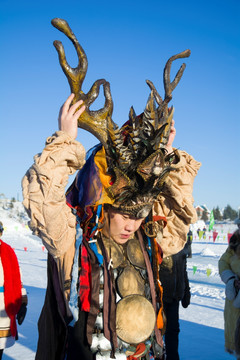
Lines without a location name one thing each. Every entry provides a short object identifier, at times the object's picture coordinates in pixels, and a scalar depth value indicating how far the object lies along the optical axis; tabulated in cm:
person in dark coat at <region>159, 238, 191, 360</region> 408
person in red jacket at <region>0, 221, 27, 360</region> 368
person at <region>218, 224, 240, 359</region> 369
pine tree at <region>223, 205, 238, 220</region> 6480
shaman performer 178
